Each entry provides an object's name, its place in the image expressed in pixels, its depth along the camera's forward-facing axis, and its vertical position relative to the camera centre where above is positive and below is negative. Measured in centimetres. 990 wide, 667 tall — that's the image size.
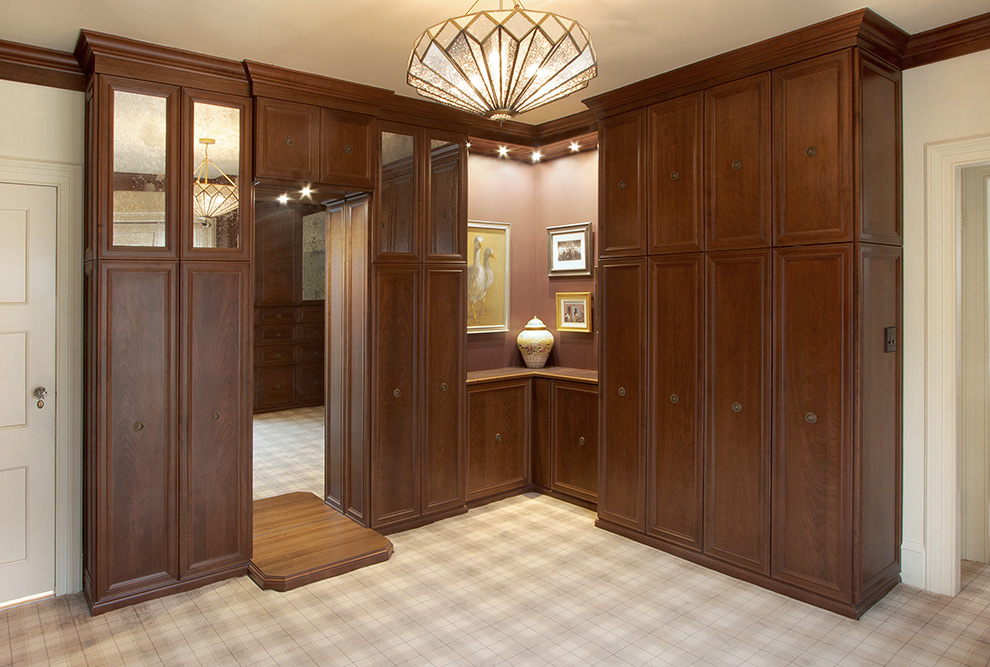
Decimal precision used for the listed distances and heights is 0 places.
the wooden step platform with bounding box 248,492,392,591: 343 -124
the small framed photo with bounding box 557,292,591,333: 488 +18
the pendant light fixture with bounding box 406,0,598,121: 216 +99
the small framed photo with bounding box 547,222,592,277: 486 +67
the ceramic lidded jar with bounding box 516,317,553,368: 500 -6
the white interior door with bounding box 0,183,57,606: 321 -28
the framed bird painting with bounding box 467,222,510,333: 498 +46
